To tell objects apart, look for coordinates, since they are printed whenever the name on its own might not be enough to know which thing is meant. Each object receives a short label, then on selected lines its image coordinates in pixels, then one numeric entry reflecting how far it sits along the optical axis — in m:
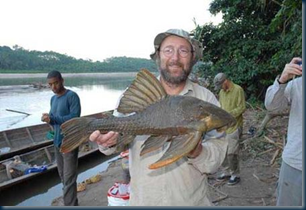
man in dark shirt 3.91
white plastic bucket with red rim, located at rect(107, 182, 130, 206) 3.07
